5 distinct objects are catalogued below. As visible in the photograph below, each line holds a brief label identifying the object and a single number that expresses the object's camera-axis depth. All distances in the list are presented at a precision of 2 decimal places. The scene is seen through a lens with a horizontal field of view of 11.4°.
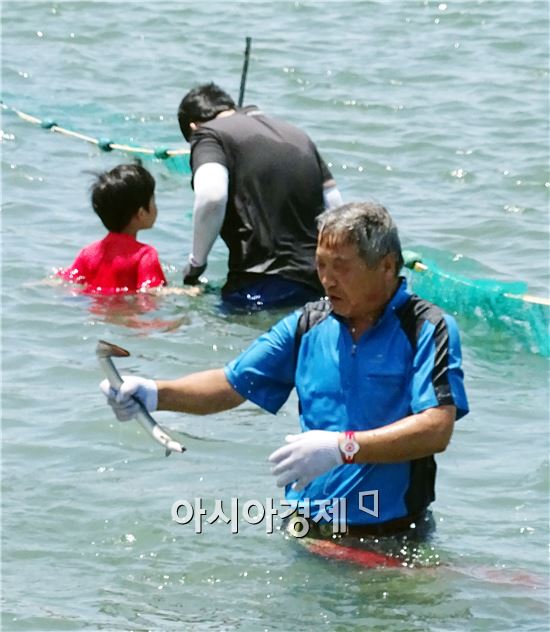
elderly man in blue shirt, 8.32
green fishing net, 14.11
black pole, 16.53
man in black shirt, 13.99
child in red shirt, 14.61
